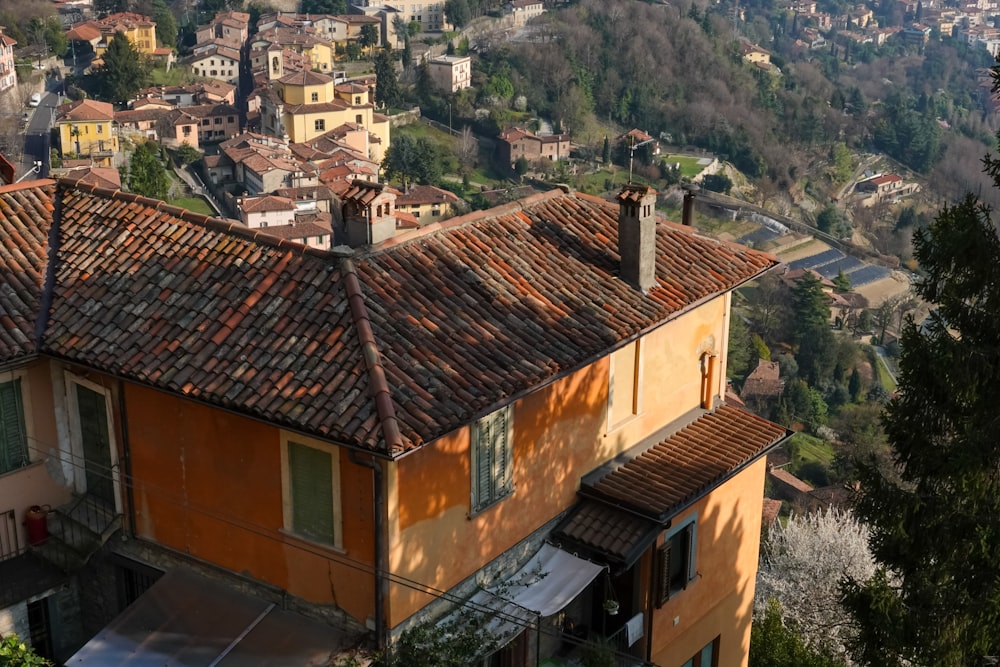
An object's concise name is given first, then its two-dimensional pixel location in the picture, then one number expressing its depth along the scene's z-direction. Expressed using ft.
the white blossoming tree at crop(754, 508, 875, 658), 96.58
